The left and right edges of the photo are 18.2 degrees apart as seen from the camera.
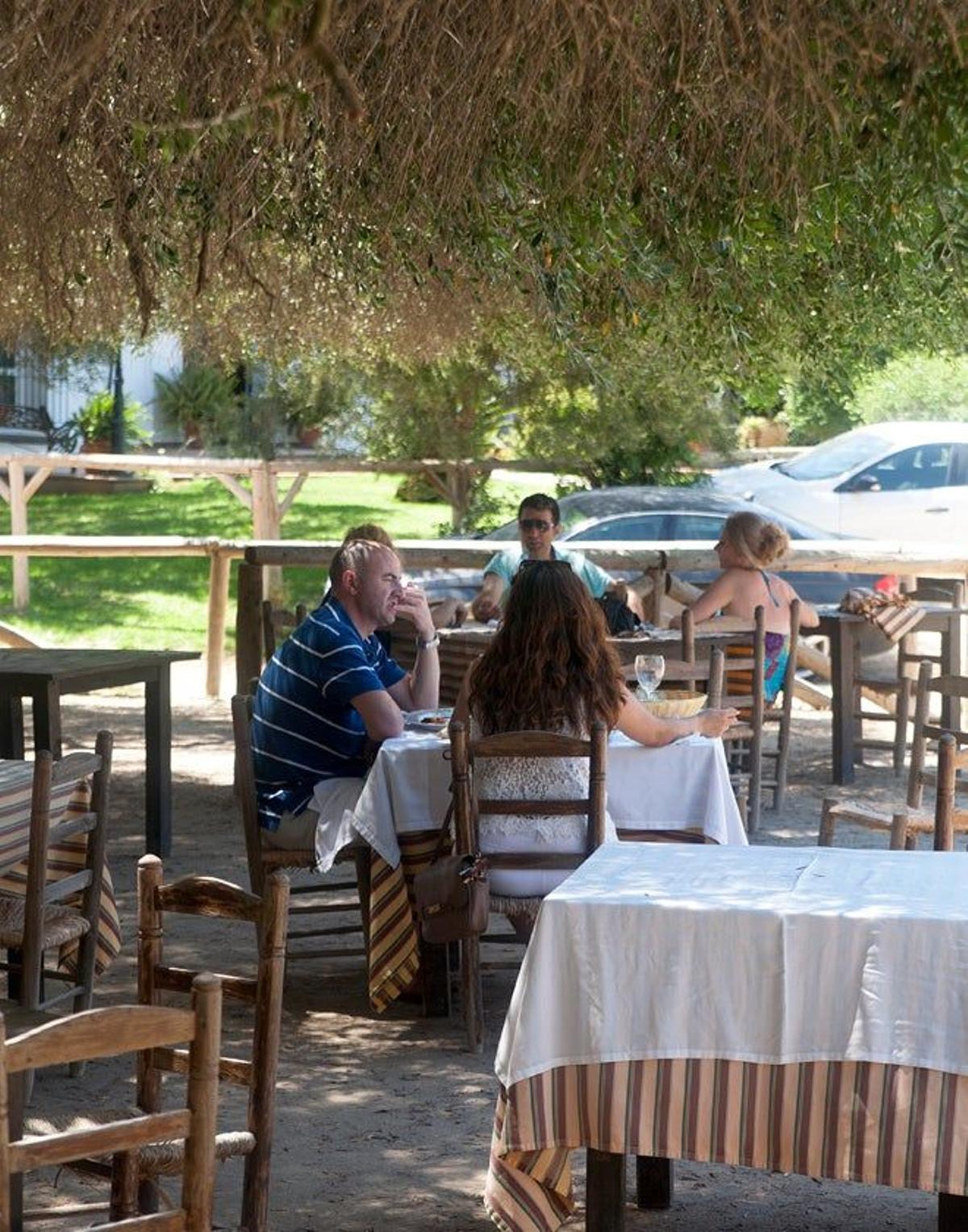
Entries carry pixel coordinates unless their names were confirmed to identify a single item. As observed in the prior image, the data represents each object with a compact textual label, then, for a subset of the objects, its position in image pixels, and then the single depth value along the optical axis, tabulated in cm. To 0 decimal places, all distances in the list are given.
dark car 2382
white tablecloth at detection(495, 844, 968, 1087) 544
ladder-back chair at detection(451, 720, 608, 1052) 833
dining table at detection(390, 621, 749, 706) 1323
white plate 1003
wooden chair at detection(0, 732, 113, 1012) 759
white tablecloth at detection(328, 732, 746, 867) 933
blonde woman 1484
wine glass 1029
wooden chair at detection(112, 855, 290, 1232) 530
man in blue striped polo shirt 974
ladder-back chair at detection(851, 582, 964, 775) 1566
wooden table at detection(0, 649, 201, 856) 1246
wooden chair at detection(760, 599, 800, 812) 1496
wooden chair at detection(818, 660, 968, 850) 1024
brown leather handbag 833
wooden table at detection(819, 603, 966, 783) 1619
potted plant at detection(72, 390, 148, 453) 4562
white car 2948
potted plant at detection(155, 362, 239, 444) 4086
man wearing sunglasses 1431
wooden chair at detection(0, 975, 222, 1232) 401
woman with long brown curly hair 872
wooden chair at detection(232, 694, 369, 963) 949
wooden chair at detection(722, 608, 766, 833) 1424
